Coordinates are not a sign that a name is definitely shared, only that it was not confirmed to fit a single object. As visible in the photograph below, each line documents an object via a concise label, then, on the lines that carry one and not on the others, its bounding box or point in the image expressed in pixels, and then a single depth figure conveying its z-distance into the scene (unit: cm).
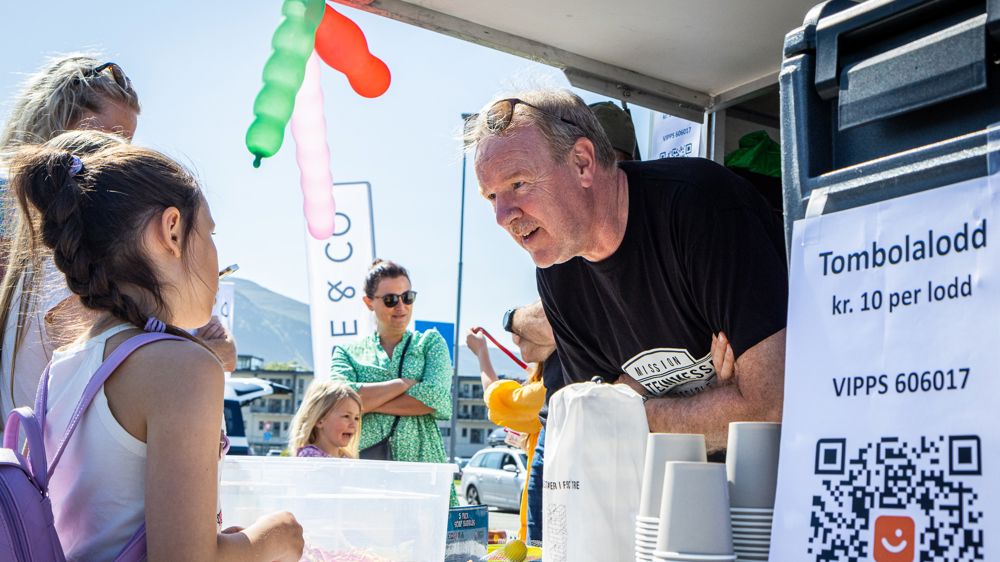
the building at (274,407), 5534
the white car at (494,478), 2069
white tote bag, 111
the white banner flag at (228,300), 974
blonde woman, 151
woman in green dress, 366
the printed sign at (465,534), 200
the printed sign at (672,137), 338
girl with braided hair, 112
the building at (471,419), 6072
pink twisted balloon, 328
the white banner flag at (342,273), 654
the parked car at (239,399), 1215
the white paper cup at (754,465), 92
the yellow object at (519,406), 317
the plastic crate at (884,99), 77
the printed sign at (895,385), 71
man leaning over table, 161
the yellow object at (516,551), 182
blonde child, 358
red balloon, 276
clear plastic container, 149
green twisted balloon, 255
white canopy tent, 277
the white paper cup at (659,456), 97
